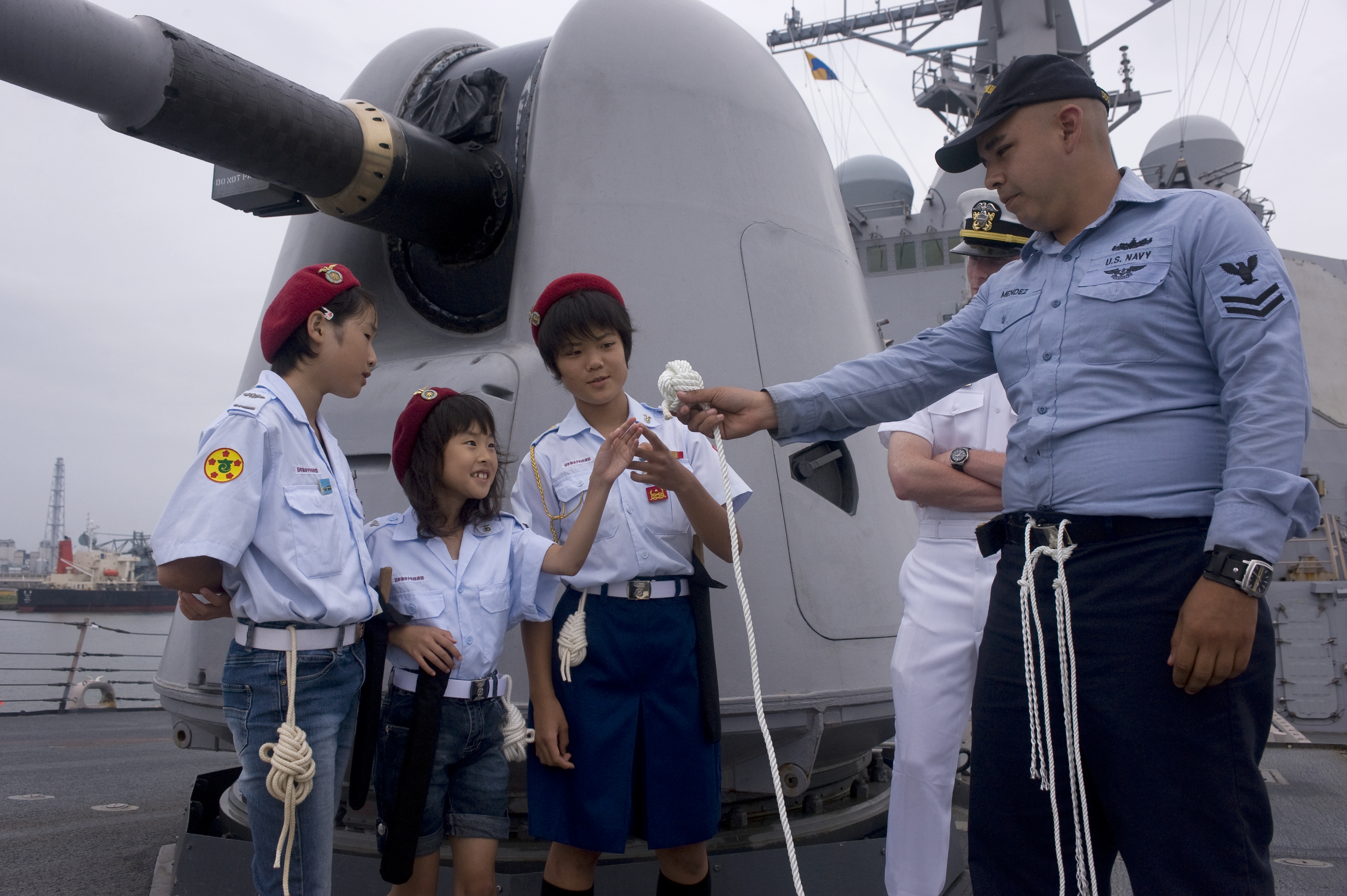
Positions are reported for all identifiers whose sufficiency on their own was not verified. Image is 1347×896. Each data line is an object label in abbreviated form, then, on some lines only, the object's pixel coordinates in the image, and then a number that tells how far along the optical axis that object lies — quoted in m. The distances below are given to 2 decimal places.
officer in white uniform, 1.92
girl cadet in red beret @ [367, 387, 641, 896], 1.73
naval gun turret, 2.25
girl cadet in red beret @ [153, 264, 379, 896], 1.50
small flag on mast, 17.53
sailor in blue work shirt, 1.14
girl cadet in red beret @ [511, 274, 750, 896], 1.75
